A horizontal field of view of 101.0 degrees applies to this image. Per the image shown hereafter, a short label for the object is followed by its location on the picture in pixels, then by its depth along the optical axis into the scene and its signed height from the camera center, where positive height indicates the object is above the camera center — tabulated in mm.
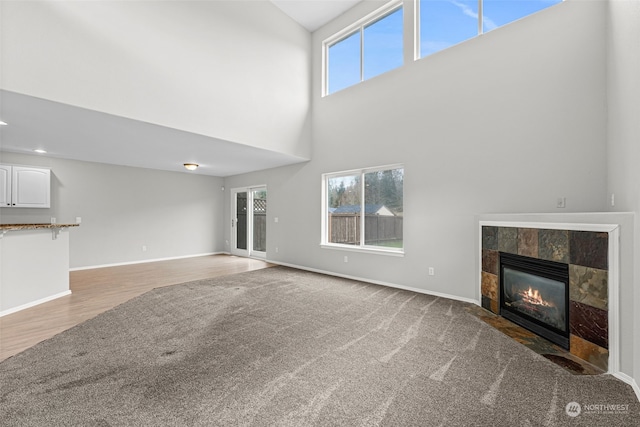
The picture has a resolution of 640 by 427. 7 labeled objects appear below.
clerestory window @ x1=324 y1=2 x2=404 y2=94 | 4652 +3214
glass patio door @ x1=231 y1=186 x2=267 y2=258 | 7430 -220
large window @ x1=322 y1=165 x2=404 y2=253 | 4586 +106
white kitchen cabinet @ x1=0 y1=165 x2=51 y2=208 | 5027 +554
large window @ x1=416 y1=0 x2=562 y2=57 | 3451 +2819
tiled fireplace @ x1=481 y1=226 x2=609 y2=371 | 2119 -550
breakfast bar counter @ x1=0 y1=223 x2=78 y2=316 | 3307 -685
